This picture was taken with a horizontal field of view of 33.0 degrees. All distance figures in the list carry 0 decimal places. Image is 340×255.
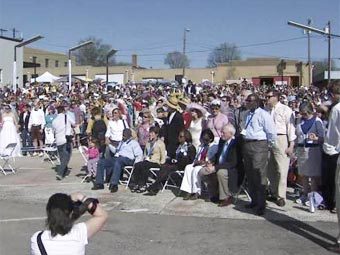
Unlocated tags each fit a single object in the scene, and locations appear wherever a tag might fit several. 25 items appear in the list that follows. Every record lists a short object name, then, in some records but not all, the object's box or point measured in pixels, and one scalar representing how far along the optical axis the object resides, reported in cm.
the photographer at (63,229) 356
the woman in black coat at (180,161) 1043
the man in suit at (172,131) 1125
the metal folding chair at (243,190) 954
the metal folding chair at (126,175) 1116
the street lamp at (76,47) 2818
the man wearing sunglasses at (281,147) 910
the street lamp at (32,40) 2611
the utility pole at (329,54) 3584
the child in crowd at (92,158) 1209
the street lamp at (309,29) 2361
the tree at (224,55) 10612
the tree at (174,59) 10250
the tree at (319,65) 7946
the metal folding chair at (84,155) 1223
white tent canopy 4775
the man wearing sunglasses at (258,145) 846
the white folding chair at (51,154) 1556
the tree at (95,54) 10612
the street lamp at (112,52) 3418
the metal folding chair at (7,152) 1335
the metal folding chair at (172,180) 1070
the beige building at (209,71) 8281
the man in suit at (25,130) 1806
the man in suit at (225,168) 930
